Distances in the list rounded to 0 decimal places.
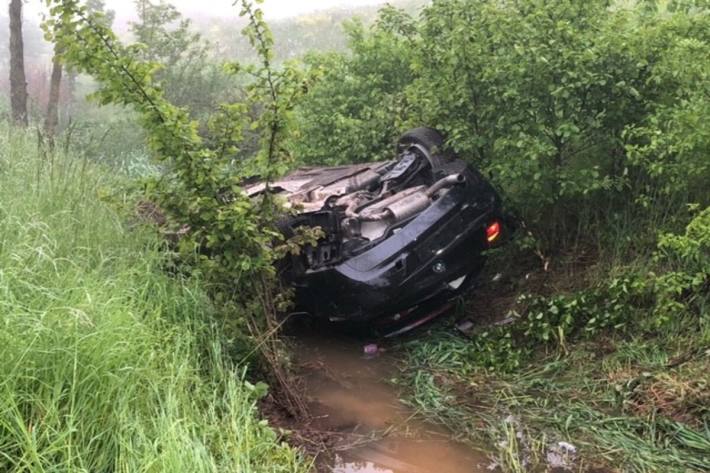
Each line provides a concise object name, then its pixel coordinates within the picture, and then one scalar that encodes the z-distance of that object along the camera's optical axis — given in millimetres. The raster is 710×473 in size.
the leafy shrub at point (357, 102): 7383
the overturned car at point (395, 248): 4680
